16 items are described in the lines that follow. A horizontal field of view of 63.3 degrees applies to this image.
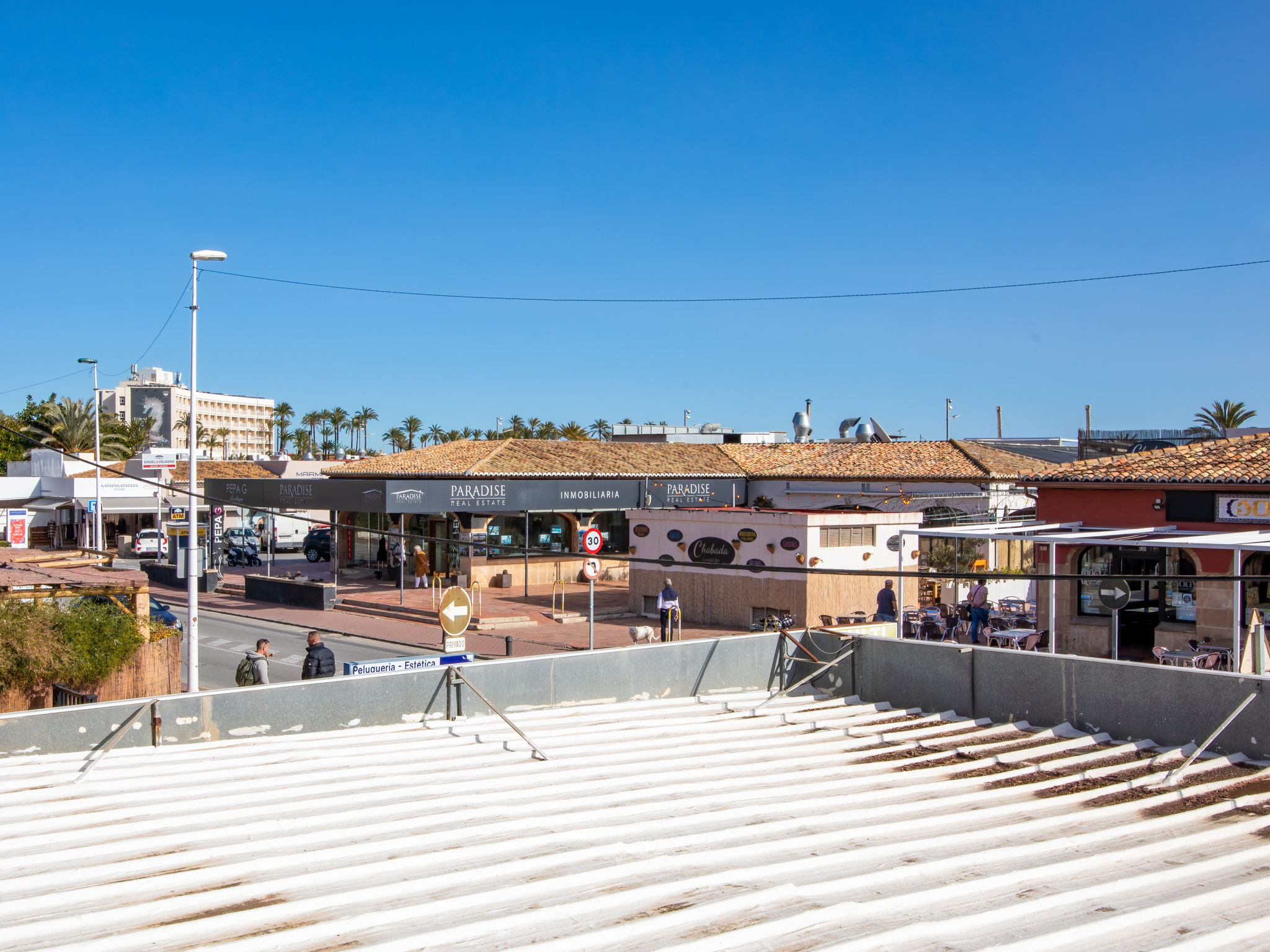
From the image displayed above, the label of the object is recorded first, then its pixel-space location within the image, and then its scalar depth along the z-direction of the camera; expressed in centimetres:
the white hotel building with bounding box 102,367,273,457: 16838
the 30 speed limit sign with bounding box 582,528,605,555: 2202
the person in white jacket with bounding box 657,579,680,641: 2197
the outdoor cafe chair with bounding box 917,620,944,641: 2005
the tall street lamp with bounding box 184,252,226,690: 1720
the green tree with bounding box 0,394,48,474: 6531
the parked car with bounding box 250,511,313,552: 5344
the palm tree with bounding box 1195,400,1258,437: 5431
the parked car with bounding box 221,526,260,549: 4362
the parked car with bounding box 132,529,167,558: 4419
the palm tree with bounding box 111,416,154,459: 6384
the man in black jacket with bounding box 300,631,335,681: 1273
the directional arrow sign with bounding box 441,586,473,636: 1098
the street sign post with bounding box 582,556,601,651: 1870
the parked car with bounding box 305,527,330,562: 4531
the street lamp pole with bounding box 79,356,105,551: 3781
